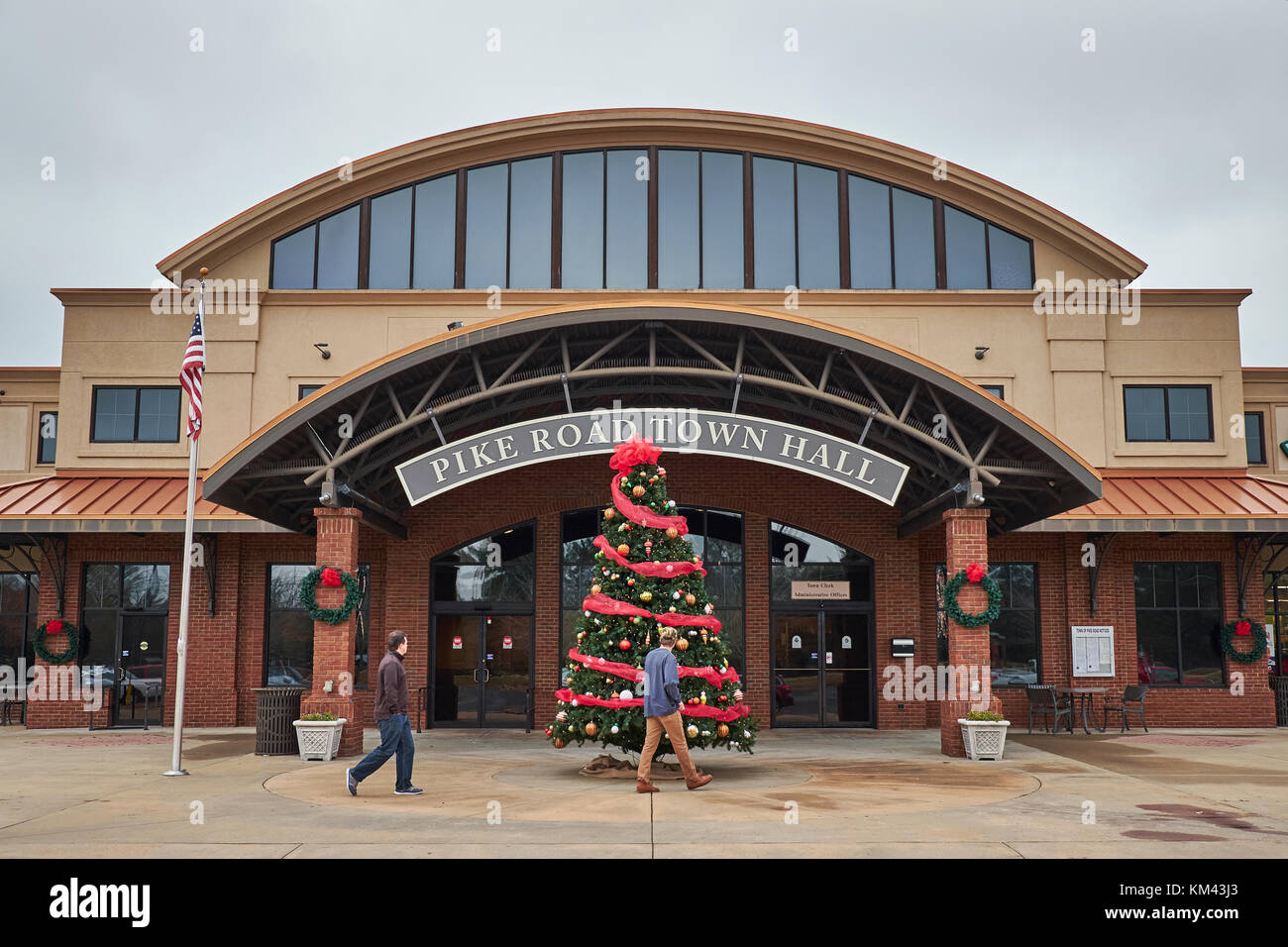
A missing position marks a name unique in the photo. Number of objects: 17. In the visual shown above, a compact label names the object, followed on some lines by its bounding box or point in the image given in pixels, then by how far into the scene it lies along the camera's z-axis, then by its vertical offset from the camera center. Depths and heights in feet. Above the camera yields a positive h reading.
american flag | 51.90 +10.54
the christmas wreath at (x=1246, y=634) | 72.28 -2.29
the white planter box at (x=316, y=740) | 53.67 -6.37
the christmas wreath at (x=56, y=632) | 72.02 -2.47
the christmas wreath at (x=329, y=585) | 55.77 +0.46
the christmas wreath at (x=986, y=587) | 56.18 +0.41
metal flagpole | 47.65 -1.12
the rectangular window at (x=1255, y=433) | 83.61 +12.70
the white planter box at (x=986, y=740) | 53.98 -6.40
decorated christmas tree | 45.80 -1.11
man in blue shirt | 40.86 -3.31
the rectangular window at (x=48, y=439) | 87.04 +12.67
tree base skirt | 47.83 -6.99
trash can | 55.62 -5.90
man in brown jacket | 39.73 -3.73
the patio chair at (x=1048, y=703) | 68.44 -6.08
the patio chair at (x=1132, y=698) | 69.05 -5.69
